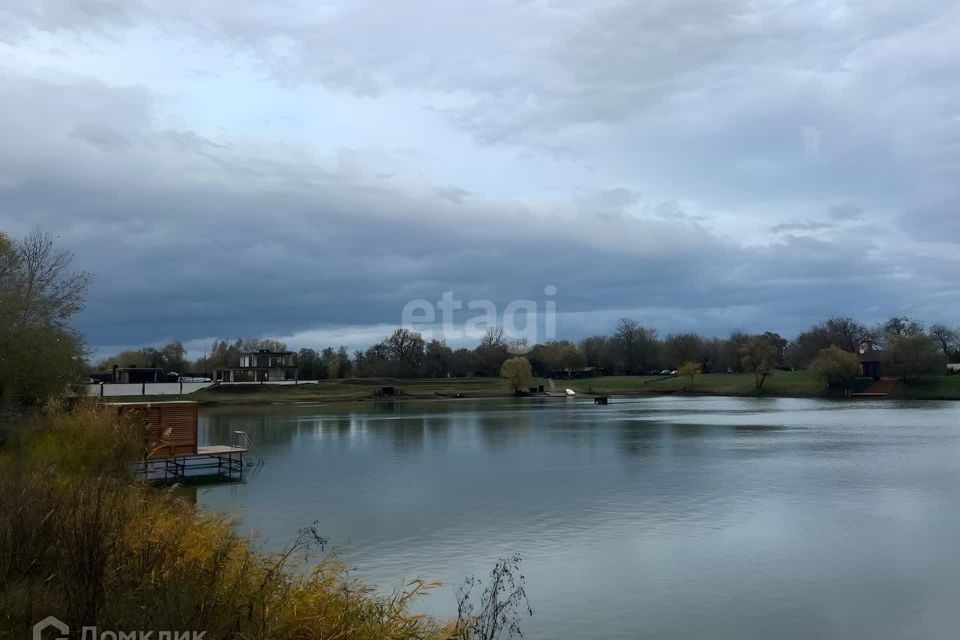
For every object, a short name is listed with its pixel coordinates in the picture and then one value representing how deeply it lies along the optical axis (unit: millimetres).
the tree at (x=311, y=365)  126688
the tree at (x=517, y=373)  100875
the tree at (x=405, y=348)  132125
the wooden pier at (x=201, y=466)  23875
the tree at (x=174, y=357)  134500
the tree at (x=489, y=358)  131375
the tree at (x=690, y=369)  107688
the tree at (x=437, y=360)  130000
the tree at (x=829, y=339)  114688
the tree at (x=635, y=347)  136000
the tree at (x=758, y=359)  95438
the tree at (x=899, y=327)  109062
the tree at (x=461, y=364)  131375
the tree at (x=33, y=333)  22812
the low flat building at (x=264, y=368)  117500
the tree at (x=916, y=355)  85500
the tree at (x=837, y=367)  87188
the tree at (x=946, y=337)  109188
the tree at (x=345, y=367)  122312
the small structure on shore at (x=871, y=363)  92688
